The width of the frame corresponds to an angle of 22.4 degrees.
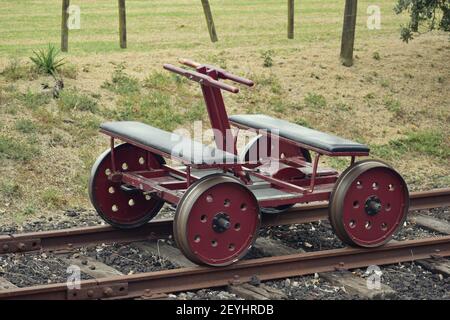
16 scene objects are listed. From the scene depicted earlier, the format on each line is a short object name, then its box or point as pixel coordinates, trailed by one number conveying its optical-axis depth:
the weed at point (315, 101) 16.14
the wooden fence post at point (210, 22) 19.55
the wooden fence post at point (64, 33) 18.36
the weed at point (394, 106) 16.34
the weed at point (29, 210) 12.05
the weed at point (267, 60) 17.09
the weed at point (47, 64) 15.35
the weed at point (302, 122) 15.55
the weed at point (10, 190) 12.41
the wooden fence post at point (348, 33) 17.29
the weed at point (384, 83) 17.08
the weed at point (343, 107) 16.19
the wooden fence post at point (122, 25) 18.11
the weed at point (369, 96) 16.62
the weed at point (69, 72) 15.48
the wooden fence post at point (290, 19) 20.28
